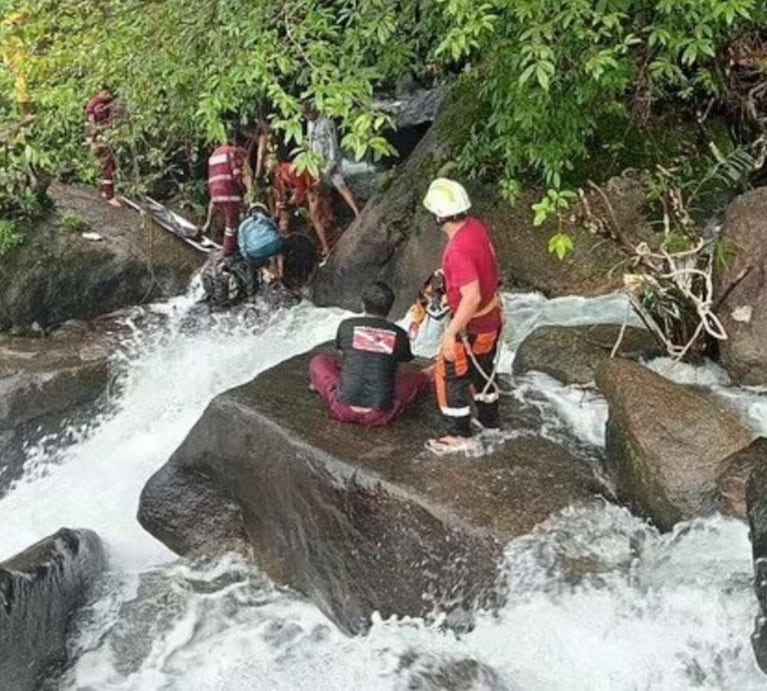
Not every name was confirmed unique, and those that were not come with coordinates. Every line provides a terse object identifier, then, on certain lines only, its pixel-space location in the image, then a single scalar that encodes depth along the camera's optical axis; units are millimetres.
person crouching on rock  6527
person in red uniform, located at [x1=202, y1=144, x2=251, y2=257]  10969
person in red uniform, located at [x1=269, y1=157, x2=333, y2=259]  11570
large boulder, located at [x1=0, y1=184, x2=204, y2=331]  10688
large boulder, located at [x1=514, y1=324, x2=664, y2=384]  7398
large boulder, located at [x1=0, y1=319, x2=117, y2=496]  9141
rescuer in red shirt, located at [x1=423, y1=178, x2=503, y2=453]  5836
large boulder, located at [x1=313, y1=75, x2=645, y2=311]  9234
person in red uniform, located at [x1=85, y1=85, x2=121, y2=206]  9469
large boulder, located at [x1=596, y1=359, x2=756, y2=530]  5801
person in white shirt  9953
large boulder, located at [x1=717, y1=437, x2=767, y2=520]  5645
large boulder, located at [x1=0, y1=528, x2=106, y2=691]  6215
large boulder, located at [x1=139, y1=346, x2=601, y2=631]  5859
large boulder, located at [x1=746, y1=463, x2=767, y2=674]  4934
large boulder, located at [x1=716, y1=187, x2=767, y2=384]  6867
